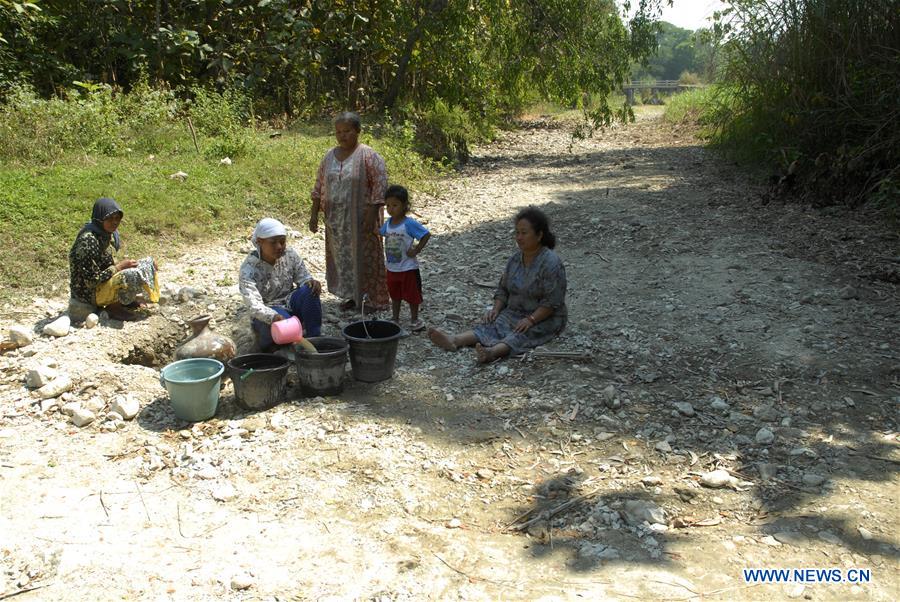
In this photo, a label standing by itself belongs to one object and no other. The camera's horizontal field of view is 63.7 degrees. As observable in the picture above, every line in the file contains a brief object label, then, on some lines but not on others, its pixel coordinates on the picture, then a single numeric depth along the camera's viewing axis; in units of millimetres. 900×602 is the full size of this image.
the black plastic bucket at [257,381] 4152
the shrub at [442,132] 12945
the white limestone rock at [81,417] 4020
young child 5266
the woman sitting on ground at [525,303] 4914
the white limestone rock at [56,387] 4250
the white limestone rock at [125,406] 4113
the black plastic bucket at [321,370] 4309
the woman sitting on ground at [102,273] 5078
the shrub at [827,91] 8125
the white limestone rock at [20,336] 4777
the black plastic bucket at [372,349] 4496
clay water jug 4488
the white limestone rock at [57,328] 4941
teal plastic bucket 3998
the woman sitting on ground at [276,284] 4484
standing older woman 5422
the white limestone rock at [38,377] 4328
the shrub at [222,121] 9508
